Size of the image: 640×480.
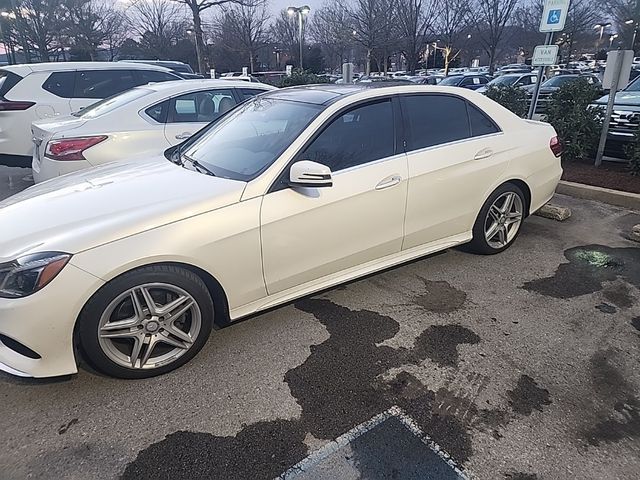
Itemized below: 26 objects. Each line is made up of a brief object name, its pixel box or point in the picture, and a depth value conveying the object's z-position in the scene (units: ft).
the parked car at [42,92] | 21.08
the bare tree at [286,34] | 150.30
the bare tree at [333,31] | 109.50
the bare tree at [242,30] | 116.26
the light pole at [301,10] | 90.92
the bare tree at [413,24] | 80.59
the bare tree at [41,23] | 95.55
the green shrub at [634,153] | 20.13
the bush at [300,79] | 47.19
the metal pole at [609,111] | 20.27
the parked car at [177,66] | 44.11
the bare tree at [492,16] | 95.66
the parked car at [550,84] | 45.63
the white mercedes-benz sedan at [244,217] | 7.70
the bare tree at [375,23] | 81.35
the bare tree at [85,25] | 101.65
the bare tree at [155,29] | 116.98
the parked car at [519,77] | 55.01
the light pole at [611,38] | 150.86
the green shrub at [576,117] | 22.63
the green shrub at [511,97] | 27.36
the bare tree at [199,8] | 71.61
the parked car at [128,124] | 16.21
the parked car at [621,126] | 22.47
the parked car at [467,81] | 58.85
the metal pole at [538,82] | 22.72
